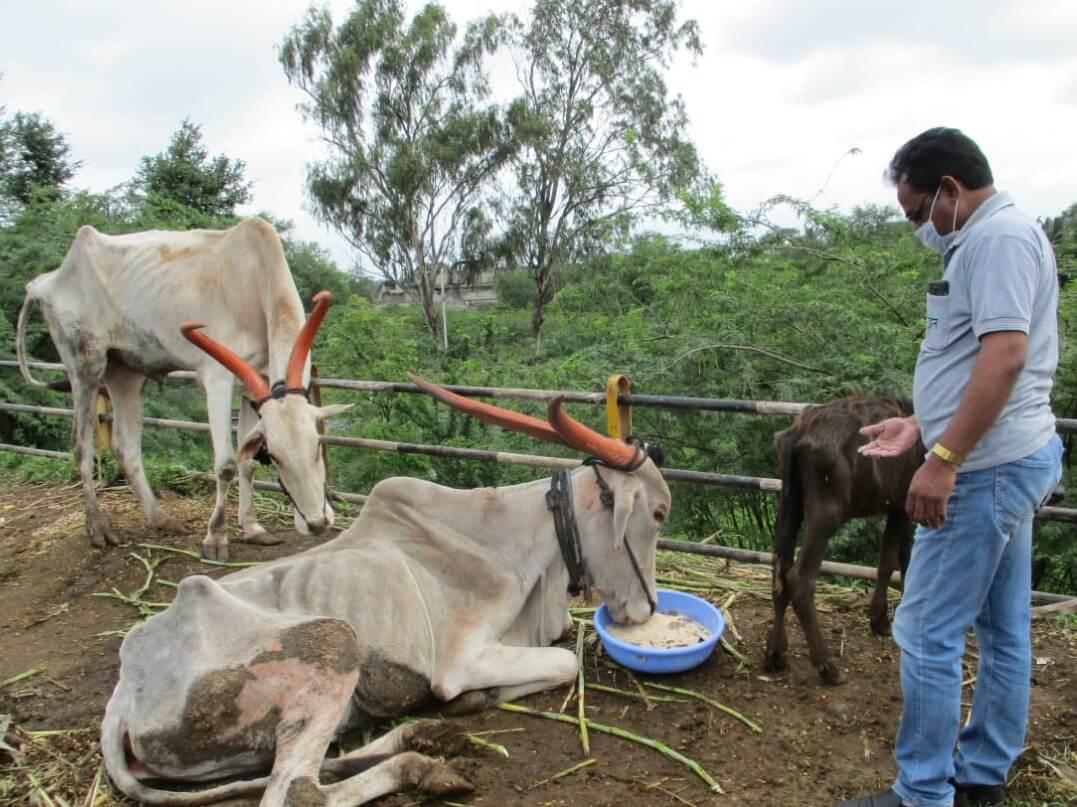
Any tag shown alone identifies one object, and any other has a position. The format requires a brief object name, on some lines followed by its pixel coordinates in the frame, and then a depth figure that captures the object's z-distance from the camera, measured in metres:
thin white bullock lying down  2.61
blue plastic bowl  3.26
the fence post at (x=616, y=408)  4.37
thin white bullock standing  4.41
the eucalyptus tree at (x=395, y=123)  23.72
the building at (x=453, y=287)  26.12
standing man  2.00
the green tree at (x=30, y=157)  16.09
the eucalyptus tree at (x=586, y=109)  25.28
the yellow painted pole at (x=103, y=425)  6.52
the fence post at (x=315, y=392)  5.65
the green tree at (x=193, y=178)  18.94
